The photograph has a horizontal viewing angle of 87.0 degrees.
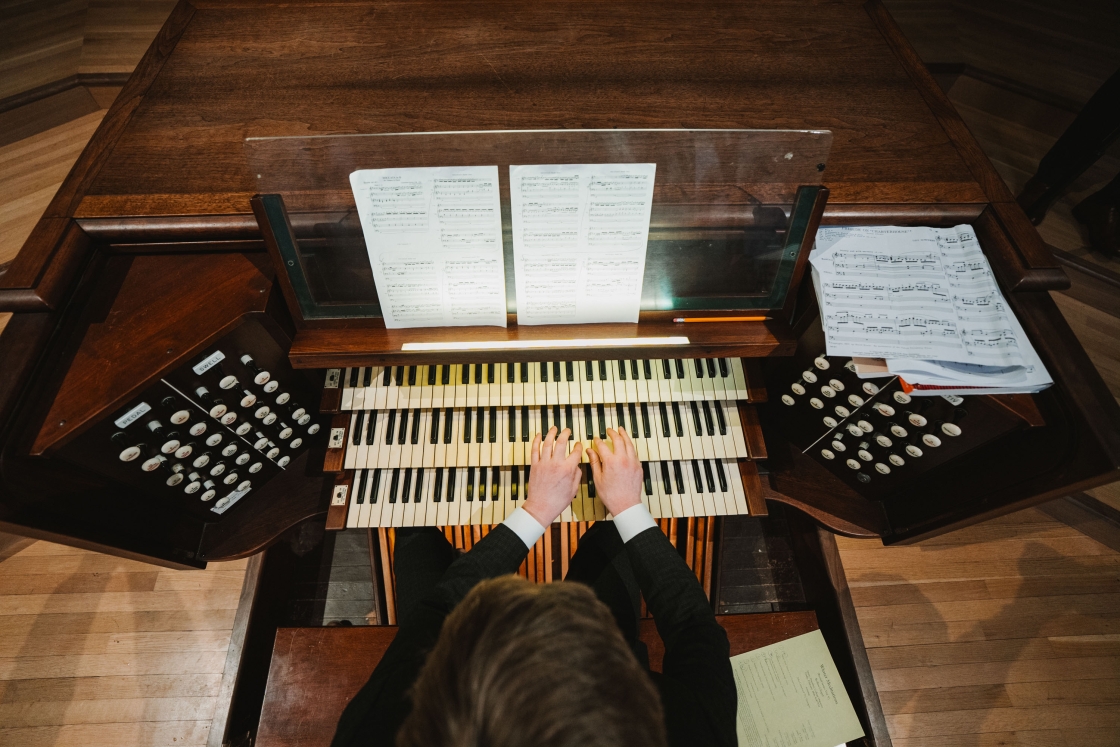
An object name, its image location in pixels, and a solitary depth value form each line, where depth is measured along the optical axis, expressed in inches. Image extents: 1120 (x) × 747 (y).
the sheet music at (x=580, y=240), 48.9
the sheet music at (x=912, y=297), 52.2
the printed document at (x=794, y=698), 62.4
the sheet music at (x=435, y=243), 48.6
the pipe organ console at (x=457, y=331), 52.1
